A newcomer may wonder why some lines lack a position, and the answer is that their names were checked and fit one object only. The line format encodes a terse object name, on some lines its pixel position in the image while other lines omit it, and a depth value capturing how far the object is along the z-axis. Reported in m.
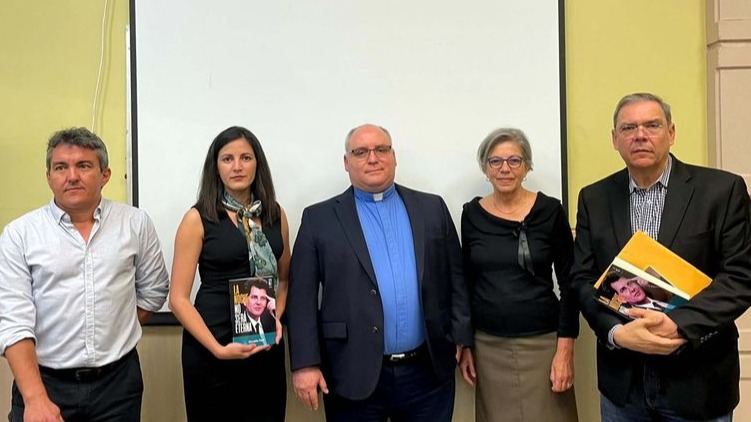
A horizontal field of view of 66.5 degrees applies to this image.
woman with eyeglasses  2.01
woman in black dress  1.89
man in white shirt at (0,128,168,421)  1.66
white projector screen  2.43
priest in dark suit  1.89
